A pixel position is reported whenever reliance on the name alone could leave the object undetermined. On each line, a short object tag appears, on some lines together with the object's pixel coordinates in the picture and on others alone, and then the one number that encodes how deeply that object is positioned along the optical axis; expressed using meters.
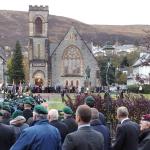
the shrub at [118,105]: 13.39
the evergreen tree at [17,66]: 60.65
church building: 57.26
